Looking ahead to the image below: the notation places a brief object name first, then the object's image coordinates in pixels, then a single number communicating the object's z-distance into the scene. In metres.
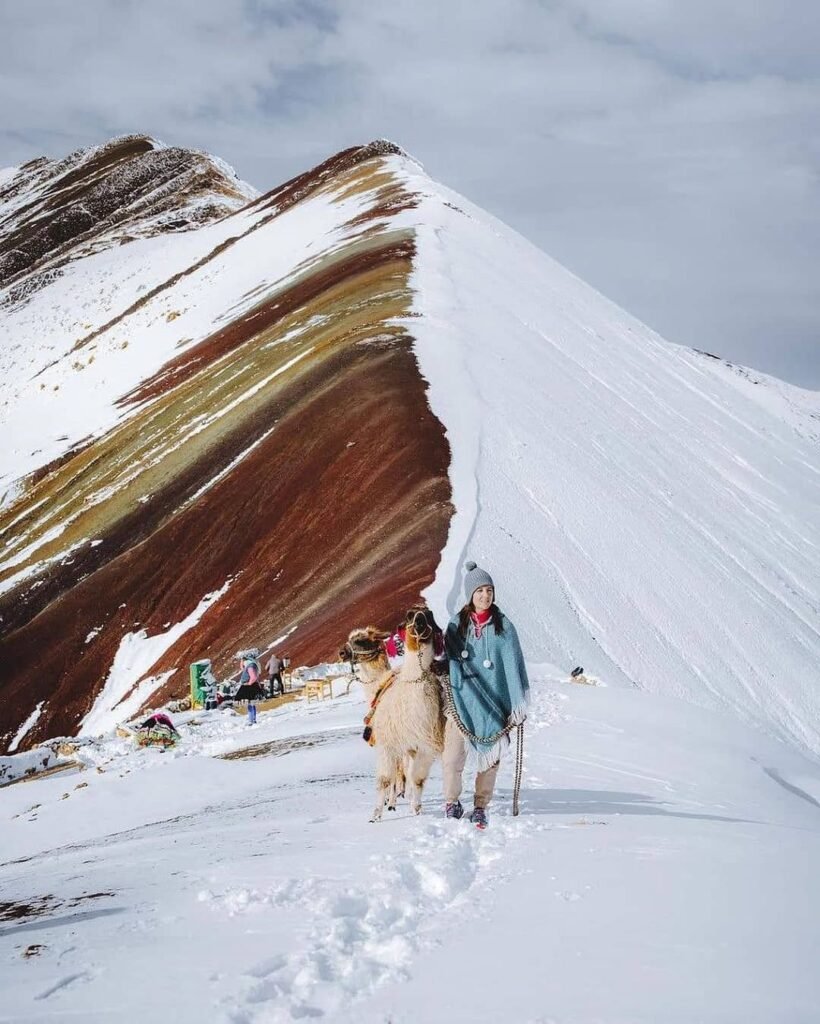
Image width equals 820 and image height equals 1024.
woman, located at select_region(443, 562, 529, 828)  7.36
